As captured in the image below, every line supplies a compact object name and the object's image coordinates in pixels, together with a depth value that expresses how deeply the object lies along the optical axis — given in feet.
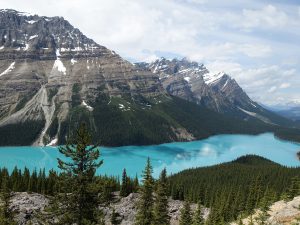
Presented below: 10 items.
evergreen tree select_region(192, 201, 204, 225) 230.36
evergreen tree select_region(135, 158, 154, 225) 177.70
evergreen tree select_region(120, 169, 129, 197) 381.30
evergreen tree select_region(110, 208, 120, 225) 298.39
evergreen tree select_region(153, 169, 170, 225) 195.93
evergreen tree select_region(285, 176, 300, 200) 278.05
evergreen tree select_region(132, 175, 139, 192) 388.37
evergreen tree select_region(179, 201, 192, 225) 230.68
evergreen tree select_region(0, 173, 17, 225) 187.34
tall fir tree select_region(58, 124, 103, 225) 108.78
